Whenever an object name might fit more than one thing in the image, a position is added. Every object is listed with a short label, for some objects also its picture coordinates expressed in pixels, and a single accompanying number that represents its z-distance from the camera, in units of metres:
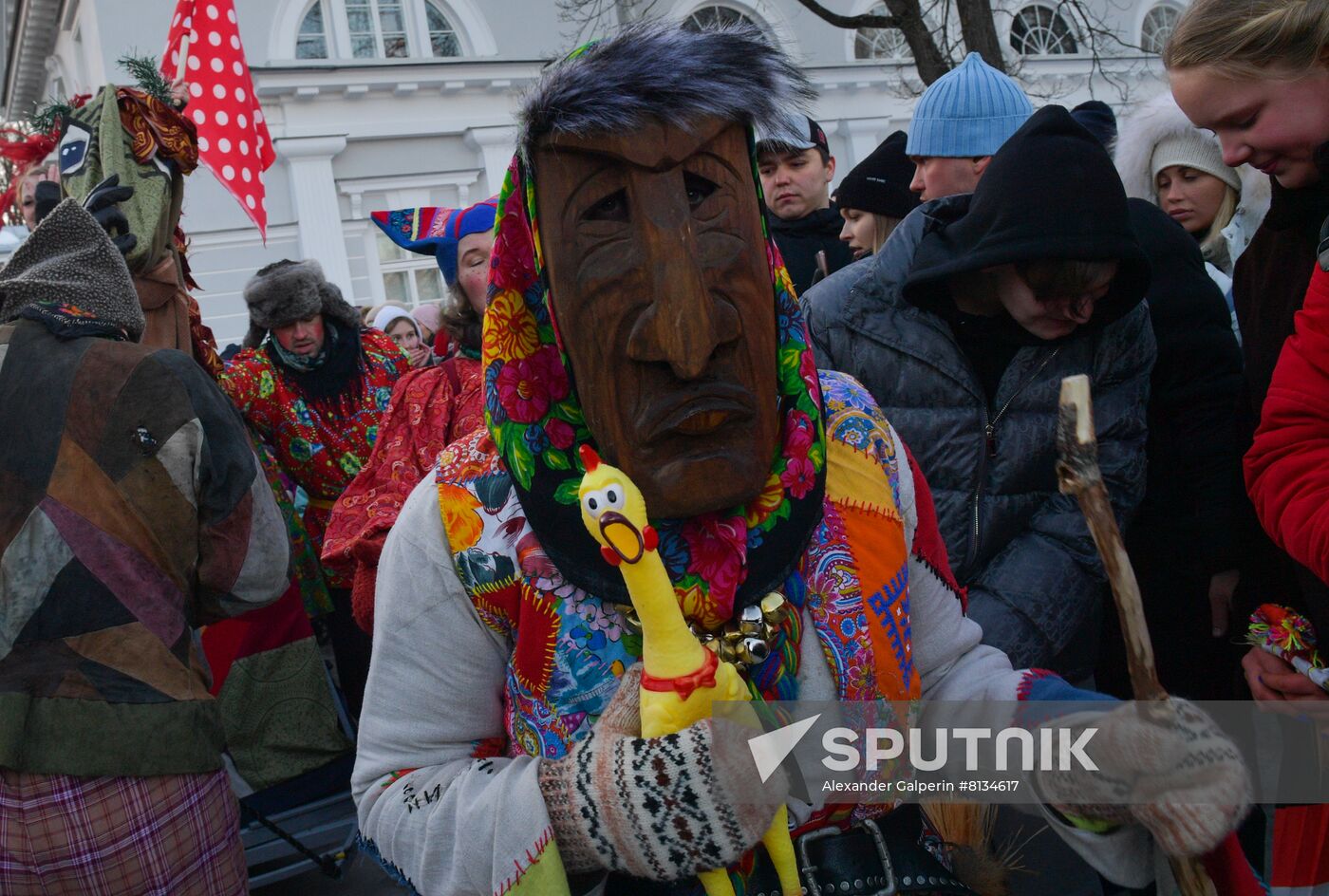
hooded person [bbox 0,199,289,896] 2.09
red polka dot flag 5.80
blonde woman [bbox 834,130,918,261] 3.69
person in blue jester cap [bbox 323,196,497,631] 2.94
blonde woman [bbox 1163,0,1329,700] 1.75
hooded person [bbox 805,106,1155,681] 2.20
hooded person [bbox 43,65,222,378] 3.21
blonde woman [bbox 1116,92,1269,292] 3.09
